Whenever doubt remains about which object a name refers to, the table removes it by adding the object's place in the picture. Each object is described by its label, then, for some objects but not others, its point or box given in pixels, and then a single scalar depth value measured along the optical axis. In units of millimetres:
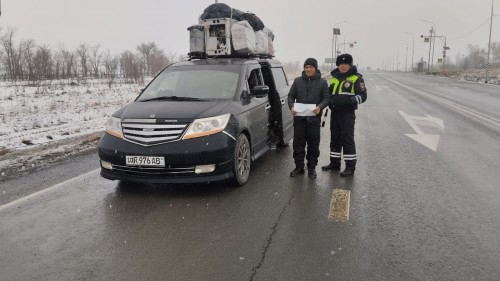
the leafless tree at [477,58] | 129125
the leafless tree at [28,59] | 44703
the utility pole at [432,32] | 74288
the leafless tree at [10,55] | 47522
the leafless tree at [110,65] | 56531
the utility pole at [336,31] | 54031
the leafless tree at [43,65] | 45156
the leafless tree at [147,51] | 70419
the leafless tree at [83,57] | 56844
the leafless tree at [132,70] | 47750
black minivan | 4875
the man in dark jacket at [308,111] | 6016
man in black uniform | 6051
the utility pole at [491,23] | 43572
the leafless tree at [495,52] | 128062
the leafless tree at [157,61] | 69419
